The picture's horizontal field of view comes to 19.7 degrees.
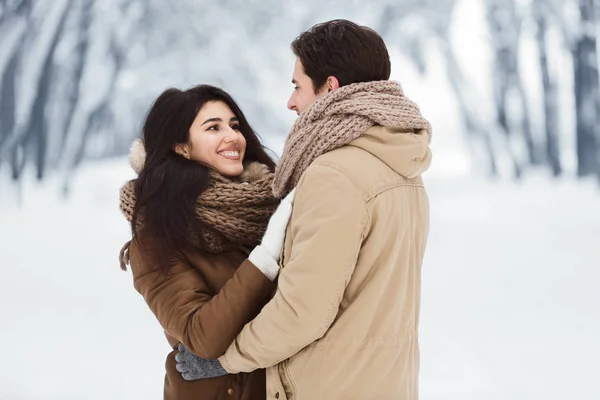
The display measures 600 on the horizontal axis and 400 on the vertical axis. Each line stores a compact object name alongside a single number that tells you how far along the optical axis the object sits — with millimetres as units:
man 3470
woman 3641
